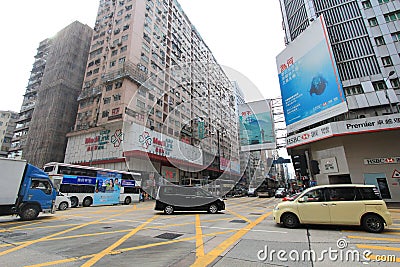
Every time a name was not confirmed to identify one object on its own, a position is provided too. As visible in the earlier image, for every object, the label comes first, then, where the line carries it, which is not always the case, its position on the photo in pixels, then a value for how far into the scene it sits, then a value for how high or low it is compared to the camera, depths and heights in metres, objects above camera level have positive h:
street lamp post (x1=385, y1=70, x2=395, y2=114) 19.06 +7.67
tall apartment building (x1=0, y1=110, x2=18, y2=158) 55.67 +19.66
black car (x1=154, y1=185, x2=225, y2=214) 12.02 -0.71
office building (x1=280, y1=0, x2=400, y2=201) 18.06 +8.42
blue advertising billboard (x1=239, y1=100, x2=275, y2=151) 21.91 +6.77
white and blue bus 16.64 +0.66
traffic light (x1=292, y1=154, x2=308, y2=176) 12.03 +1.24
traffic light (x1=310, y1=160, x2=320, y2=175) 11.44 +0.99
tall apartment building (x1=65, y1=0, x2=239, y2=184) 29.61 +14.79
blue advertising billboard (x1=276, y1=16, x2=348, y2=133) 16.59 +9.70
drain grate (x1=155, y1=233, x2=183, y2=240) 6.15 -1.47
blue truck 9.42 +0.13
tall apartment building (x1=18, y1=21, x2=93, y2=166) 35.91 +18.86
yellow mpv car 6.36 -0.81
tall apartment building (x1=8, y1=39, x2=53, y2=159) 45.62 +23.28
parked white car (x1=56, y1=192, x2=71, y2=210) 15.00 -0.75
